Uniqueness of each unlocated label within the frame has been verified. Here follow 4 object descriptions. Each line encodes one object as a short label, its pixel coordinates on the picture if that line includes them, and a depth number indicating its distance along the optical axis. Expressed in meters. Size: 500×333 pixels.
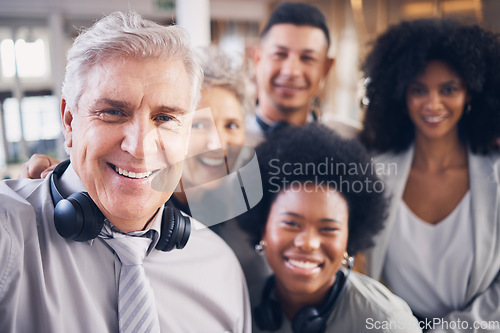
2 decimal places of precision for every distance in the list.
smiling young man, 1.58
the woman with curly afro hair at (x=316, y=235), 1.04
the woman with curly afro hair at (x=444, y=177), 1.19
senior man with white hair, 0.72
